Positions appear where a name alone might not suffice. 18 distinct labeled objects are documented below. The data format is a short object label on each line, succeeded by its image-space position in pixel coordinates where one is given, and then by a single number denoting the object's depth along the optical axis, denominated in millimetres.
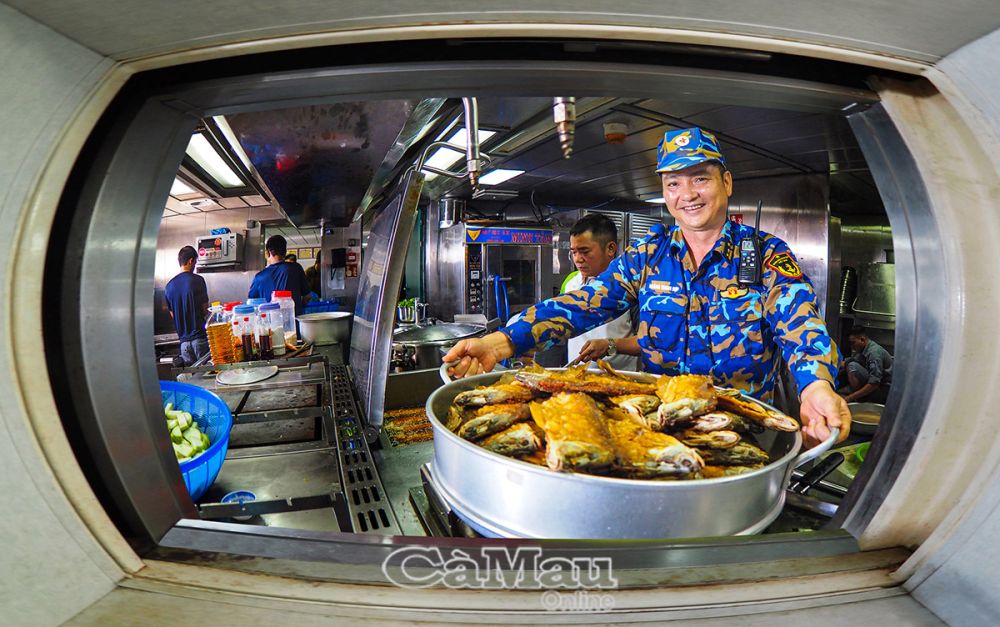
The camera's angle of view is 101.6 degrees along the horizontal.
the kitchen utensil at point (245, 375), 2635
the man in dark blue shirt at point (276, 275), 5949
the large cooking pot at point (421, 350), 3400
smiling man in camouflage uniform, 1774
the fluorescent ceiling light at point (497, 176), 5707
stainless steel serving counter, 1219
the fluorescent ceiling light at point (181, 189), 5969
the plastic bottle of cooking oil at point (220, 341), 3299
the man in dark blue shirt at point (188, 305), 5777
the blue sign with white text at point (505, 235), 7922
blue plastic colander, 1217
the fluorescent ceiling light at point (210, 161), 3987
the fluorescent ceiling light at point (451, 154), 3314
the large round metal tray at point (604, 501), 726
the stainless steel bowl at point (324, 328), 4523
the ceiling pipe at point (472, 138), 1739
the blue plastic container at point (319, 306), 6993
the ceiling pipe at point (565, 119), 1114
